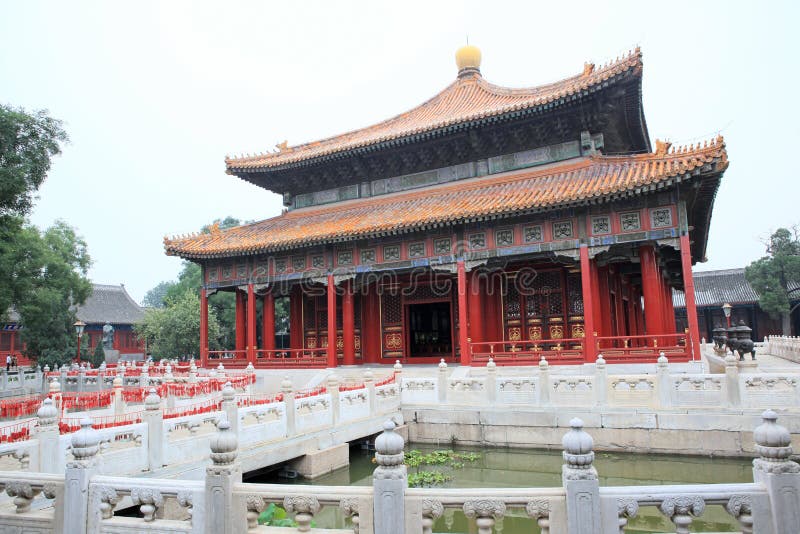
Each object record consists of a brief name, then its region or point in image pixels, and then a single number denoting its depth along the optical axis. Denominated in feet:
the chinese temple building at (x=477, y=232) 54.08
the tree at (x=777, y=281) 120.37
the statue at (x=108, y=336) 143.54
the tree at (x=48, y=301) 91.61
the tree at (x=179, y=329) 119.75
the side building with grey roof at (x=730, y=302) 131.95
